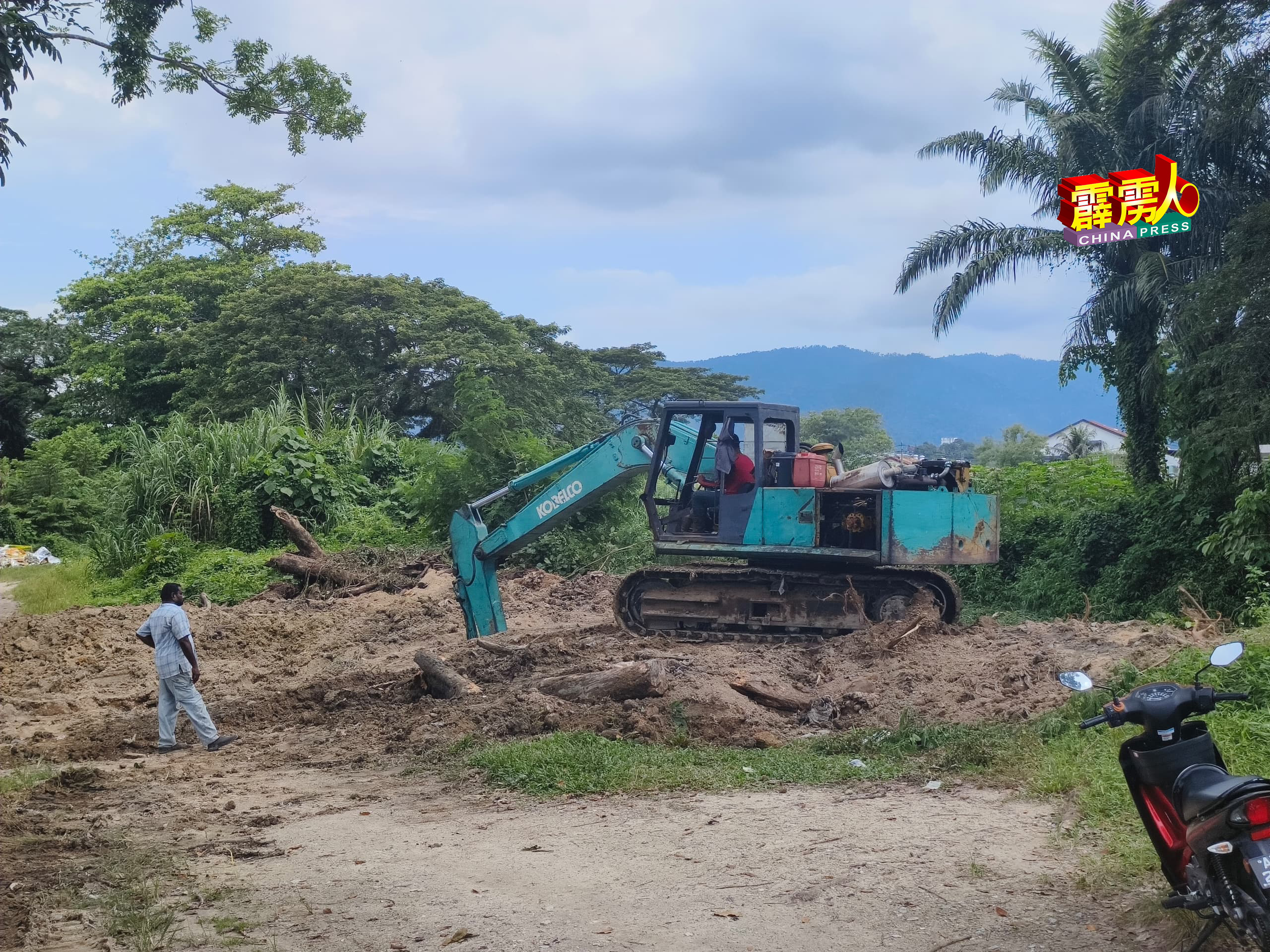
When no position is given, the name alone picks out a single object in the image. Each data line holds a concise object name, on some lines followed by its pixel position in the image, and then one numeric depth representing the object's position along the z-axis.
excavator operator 12.80
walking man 9.64
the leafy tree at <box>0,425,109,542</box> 28.33
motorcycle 3.99
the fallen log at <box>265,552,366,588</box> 18.36
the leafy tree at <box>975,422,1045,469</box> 64.69
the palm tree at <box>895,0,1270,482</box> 19.02
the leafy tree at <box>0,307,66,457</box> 37.56
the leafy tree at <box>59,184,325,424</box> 37.09
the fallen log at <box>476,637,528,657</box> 11.73
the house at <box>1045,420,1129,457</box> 63.32
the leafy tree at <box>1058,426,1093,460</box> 49.25
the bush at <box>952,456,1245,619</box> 15.62
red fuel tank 13.00
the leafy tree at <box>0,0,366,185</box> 7.19
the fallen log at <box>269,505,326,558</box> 19.55
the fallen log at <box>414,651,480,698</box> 10.38
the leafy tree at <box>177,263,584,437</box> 33.44
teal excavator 12.60
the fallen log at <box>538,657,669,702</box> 9.44
